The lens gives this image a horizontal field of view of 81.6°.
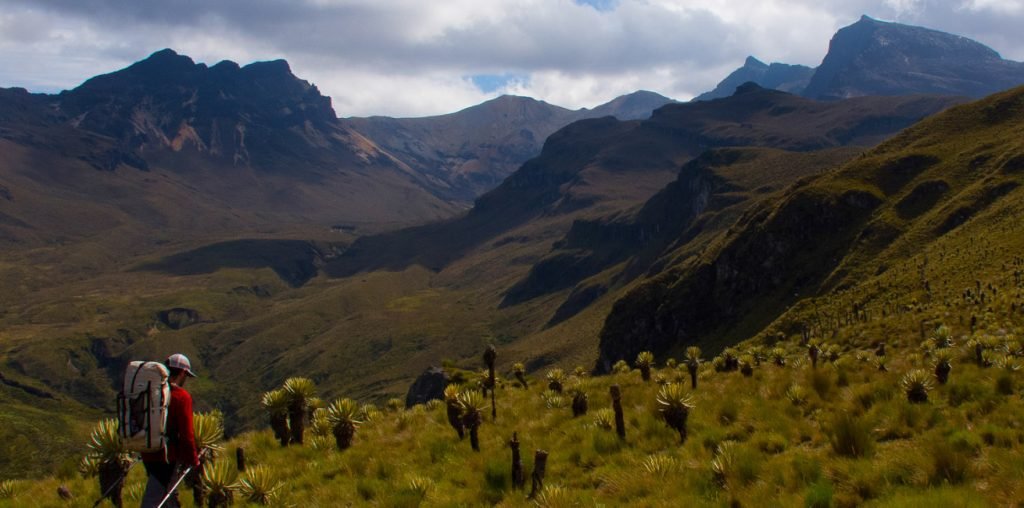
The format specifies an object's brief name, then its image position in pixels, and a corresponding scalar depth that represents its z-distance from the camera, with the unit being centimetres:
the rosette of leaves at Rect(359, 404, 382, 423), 2166
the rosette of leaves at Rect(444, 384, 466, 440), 1631
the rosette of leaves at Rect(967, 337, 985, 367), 1652
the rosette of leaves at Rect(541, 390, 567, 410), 1891
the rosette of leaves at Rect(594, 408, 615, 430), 1485
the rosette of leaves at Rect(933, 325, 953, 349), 2461
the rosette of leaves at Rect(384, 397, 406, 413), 2547
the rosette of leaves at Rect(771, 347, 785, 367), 2317
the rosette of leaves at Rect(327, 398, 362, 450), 1633
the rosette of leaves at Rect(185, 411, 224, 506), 1141
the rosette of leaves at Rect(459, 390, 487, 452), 1504
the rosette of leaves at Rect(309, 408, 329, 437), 1791
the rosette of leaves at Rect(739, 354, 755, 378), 1964
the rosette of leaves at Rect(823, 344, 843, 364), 2405
